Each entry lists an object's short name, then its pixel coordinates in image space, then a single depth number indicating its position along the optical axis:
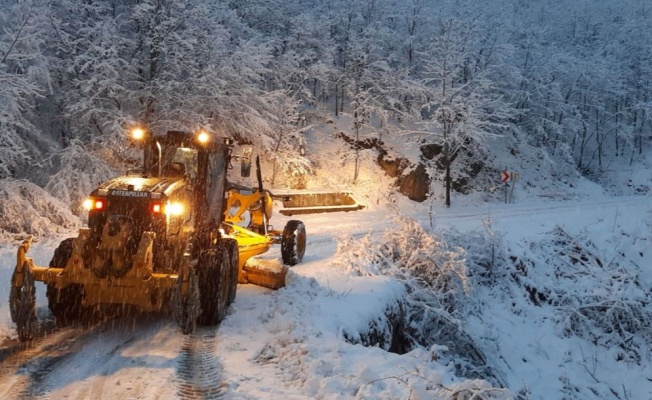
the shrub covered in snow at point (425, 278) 9.70
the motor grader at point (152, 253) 6.25
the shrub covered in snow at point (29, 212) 13.99
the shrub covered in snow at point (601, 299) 12.80
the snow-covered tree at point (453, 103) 28.78
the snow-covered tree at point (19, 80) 14.71
